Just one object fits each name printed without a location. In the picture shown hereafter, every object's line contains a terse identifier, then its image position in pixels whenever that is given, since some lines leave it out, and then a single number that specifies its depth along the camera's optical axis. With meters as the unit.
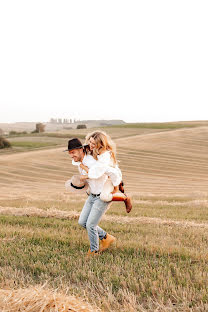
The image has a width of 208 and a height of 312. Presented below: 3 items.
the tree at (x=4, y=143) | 53.05
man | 5.68
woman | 5.47
